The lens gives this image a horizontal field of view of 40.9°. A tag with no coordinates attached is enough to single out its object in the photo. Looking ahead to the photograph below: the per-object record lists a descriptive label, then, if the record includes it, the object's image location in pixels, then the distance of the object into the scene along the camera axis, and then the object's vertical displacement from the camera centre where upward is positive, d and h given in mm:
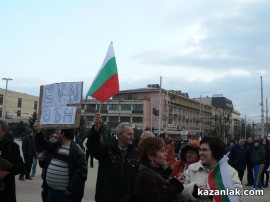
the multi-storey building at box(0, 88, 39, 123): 89875 +6408
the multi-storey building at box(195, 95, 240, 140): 128975 +12435
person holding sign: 5094 -578
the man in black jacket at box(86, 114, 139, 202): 4828 -410
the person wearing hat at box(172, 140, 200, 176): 5215 -284
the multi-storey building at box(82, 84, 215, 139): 91062 +6449
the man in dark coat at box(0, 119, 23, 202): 4426 -436
